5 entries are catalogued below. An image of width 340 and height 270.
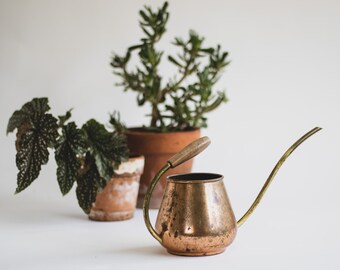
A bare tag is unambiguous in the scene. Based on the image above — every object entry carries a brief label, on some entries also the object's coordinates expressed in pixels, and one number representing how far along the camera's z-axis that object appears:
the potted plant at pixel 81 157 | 1.83
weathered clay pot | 2.00
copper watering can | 1.57
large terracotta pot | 2.12
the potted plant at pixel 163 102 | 2.12
